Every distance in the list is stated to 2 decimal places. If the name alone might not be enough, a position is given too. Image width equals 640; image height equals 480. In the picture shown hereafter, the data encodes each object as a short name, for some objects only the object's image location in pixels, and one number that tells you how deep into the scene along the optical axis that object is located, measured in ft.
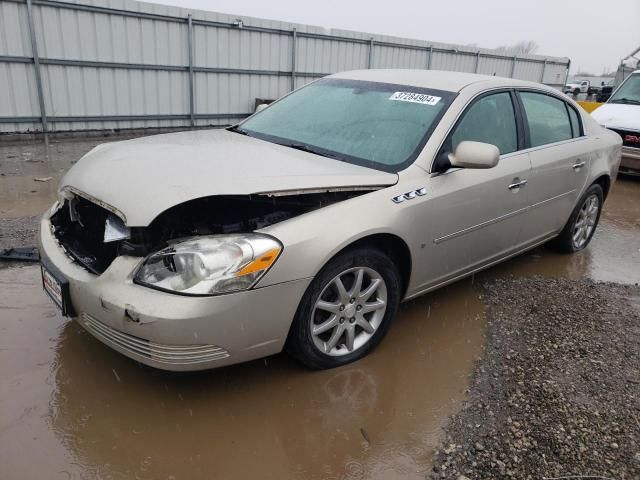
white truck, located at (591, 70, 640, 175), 27.73
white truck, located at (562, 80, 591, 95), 83.44
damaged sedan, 7.86
